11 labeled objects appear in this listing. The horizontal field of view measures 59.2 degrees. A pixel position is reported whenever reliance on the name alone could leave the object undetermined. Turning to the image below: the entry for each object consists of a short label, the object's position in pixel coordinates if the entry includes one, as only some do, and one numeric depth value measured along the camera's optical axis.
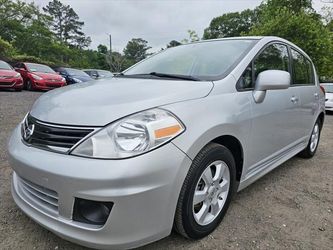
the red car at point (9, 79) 10.32
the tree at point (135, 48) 72.94
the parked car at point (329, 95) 10.33
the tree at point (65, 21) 61.38
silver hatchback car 1.61
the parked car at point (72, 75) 14.64
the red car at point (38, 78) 11.69
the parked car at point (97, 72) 17.22
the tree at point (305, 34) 16.25
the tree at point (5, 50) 22.73
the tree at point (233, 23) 51.34
